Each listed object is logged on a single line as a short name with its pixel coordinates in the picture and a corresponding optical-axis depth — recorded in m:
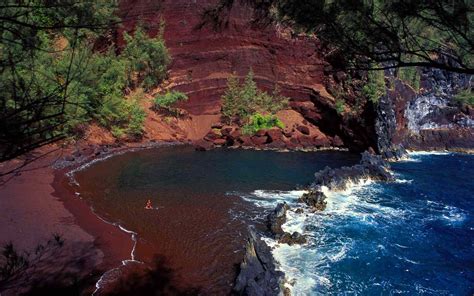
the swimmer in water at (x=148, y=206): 20.22
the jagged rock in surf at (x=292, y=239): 16.63
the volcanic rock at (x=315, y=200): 21.12
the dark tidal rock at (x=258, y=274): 12.06
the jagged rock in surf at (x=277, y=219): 17.59
